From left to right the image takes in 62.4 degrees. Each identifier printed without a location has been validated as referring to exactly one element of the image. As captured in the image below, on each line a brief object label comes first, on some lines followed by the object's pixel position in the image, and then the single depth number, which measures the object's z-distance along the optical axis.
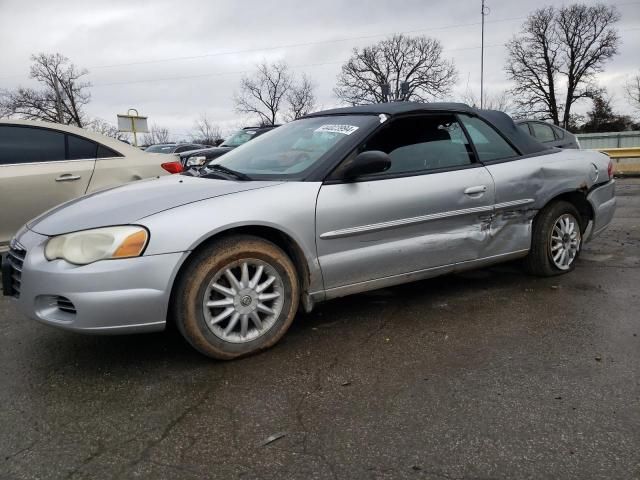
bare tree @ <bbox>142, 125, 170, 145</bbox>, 78.64
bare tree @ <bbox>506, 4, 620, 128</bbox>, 47.25
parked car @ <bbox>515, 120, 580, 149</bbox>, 9.86
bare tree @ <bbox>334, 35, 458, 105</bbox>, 53.16
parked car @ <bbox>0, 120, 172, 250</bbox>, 4.70
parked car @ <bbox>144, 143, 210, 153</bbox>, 21.45
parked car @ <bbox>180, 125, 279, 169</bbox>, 11.10
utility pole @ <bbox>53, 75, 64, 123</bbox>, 38.89
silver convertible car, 2.66
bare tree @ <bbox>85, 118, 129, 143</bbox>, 54.61
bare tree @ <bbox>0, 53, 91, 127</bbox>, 42.88
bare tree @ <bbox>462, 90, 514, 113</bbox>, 49.54
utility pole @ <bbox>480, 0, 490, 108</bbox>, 28.69
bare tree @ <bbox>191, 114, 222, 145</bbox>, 68.88
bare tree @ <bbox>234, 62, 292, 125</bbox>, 53.34
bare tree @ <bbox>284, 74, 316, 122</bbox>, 53.25
